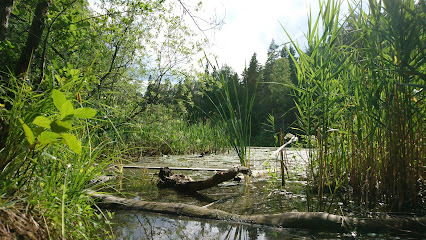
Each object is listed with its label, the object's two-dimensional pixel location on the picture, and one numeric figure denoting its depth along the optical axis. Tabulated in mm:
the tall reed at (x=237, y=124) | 2801
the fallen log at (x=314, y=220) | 1754
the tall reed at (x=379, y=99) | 1960
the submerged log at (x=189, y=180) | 2977
